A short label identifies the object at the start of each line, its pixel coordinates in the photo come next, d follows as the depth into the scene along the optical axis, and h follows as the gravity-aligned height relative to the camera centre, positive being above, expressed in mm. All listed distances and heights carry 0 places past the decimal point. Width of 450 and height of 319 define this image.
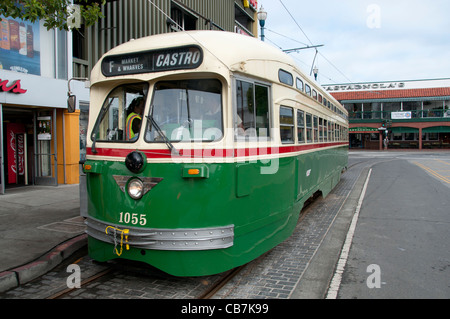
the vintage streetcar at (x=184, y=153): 4023 -73
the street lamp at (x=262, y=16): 13311 +4766
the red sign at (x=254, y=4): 26244 +10438
